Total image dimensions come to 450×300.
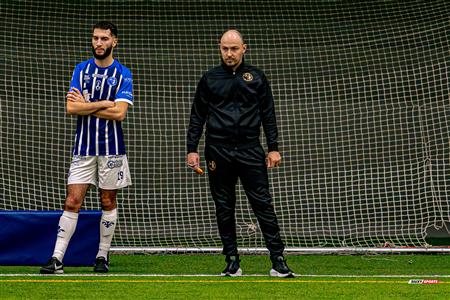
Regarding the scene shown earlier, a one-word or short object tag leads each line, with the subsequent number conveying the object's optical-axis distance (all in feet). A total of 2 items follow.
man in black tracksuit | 46.14
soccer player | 48.49
